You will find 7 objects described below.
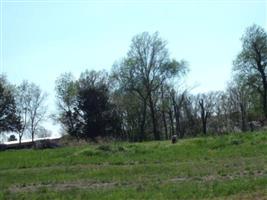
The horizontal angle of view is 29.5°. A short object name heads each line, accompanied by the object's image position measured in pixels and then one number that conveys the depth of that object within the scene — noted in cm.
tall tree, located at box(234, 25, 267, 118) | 6700
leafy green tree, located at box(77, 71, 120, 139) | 7456
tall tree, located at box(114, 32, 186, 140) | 7656
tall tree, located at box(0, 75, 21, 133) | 8000
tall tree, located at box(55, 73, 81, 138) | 7775
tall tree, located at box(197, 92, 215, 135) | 8575
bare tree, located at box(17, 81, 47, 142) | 8794
